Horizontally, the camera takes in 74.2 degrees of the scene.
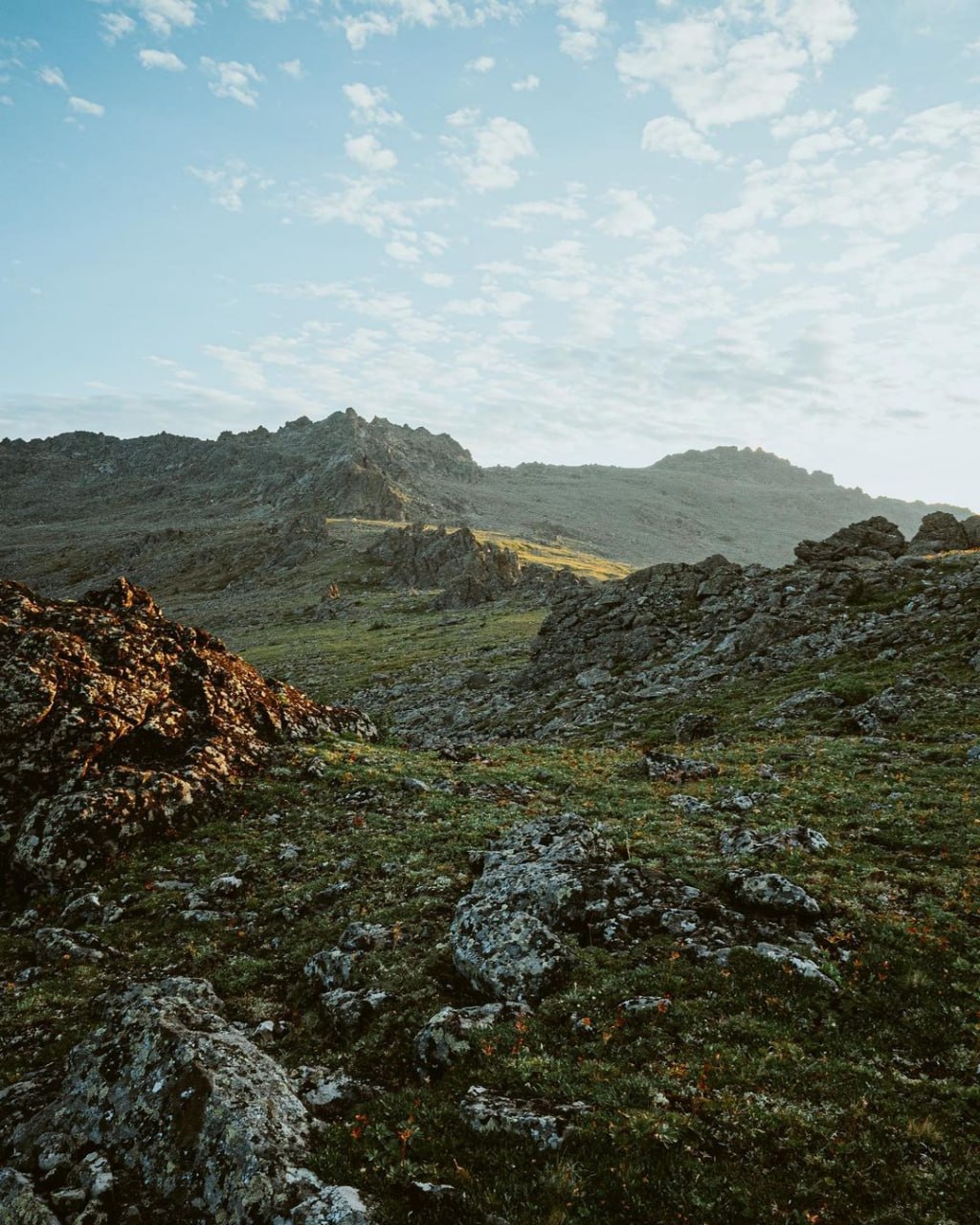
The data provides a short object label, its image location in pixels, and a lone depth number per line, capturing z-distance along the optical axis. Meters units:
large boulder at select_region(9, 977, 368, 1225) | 7.89
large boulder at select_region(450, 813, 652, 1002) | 11.91
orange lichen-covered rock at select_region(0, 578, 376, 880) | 16.91
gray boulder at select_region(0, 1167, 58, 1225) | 7.64
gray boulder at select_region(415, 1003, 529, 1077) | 10.19
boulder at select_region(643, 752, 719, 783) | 23.50
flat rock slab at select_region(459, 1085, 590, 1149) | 8.54
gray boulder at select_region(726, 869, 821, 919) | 13.16
